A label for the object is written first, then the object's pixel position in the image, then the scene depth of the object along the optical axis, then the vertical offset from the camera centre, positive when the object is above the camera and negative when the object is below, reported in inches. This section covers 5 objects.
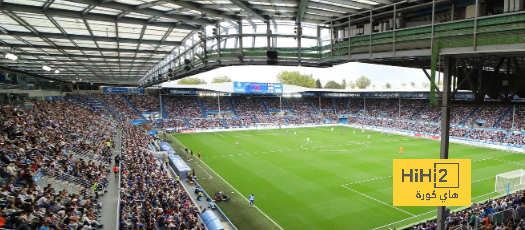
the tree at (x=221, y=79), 4480.6 +187.5
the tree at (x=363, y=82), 4997.0 +98.9
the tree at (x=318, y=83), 4646.2 +93.9
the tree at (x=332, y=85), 4859.7 +63.6
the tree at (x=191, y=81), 4463.6 +169.3
